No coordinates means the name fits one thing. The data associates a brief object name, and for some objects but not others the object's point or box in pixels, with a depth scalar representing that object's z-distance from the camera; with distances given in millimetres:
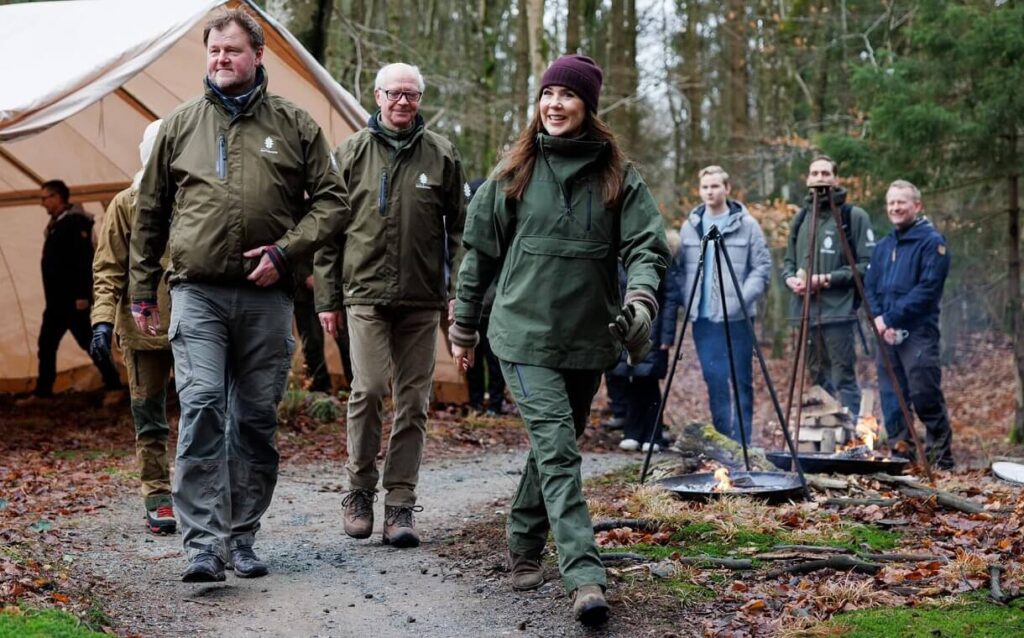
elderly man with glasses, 5766
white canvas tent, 7918
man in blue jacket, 9008
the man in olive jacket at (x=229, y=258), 4730
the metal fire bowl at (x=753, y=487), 6285
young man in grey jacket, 9141
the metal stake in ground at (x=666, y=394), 6830
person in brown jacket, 5859
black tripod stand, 6469
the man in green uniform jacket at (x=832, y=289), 9406
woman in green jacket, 4309
